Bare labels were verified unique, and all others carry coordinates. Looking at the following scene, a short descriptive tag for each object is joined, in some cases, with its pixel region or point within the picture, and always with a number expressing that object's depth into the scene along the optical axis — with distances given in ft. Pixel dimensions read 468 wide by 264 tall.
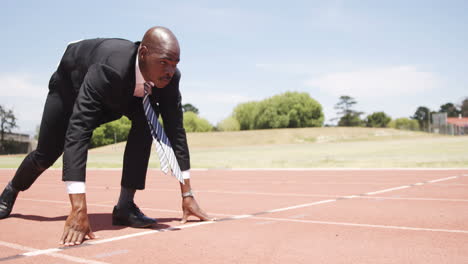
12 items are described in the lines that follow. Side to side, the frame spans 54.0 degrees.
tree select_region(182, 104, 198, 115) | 512.63
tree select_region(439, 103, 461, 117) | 472.44
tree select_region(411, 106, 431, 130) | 508.53
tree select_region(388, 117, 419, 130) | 497.83
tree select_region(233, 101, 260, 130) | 338.13
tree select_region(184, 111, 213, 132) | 375.66
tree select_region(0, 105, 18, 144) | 250.78
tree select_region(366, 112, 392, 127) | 470.39
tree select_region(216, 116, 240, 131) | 344.69
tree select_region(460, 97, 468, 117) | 410.72
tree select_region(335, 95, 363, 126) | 435.53
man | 11.29
